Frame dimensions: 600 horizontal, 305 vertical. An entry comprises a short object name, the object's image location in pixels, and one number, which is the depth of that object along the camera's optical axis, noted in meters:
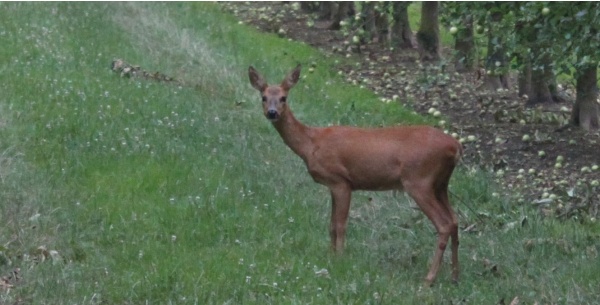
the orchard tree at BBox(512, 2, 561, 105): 19.16
